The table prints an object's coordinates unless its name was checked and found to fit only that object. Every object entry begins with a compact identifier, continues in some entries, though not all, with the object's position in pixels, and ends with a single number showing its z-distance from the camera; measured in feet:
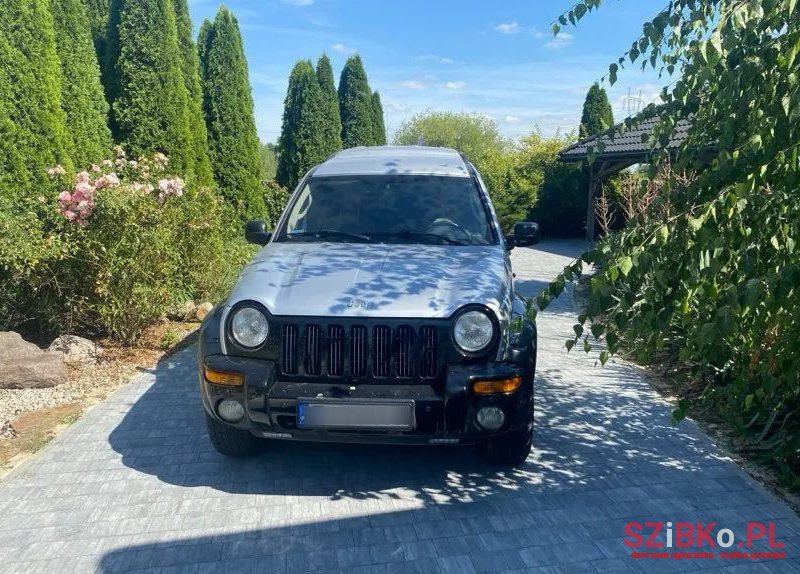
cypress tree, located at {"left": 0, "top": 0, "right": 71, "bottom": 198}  21.01
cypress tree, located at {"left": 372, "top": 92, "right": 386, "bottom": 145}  82.89
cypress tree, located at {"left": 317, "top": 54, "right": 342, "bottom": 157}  64.90
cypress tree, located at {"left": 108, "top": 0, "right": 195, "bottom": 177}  32.17
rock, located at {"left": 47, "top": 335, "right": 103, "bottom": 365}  20.25
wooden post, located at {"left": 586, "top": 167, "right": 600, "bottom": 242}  50.98
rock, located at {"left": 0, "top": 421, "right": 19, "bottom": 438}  14.84
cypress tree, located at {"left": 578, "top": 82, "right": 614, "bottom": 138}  71.56
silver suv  11.18
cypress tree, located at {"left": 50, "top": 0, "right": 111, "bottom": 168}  26.89
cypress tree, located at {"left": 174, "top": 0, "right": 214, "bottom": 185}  36.11
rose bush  19.34
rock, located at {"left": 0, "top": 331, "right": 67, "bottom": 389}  17.61
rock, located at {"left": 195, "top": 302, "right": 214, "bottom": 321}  26.31
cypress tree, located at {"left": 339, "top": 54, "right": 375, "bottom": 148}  78.23
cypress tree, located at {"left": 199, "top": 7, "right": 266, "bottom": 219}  44.88
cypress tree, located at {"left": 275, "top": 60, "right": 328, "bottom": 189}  62.85
